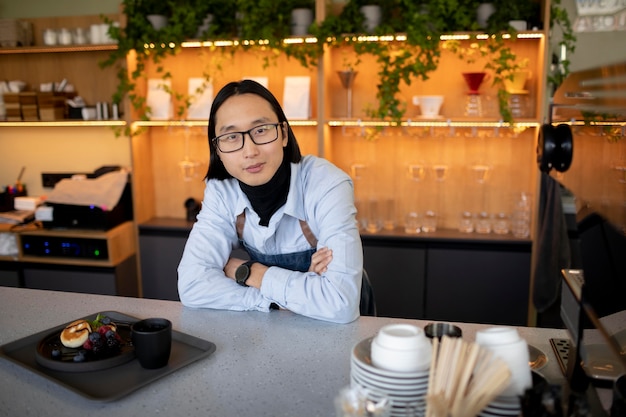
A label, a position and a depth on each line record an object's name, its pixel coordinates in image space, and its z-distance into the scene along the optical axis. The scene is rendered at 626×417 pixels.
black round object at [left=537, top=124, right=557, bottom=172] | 1.47
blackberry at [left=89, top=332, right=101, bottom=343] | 1.44
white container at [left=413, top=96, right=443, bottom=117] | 3.63
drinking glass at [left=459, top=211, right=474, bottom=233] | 3.78
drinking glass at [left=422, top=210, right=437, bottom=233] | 3.82
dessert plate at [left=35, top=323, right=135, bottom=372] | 1.37
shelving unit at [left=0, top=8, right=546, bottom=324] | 3.66
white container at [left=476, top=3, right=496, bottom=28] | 3.44
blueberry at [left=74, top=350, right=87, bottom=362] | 1.39
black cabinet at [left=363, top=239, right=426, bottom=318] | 3.66
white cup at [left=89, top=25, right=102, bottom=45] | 3.98
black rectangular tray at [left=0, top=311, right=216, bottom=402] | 1.28
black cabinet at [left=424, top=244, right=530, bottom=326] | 3.58
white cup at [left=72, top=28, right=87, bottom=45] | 4.07
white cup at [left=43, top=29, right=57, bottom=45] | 4.08
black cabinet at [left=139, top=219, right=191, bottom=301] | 4.02
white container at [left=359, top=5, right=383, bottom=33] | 3.50
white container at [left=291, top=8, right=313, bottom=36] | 3.65
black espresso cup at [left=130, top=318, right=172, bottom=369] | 1.34
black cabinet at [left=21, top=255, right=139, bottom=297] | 3.90
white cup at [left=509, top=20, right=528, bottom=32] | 3.40
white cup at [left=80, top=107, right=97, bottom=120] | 4.07
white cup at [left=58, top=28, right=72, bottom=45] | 4.07
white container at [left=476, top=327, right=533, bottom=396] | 1.01
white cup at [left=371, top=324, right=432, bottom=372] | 1.02
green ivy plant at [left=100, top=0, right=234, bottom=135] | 3.74
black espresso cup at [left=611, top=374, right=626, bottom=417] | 0.90
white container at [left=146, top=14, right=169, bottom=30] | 3.83
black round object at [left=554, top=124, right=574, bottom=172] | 1.46
